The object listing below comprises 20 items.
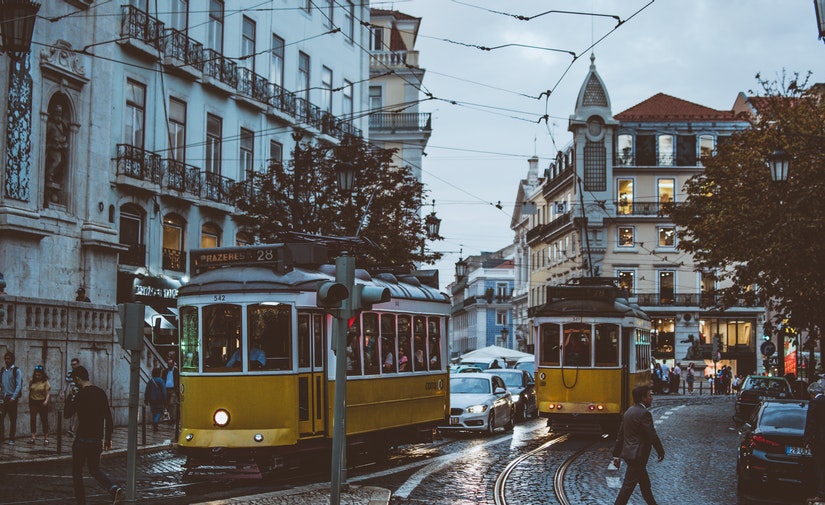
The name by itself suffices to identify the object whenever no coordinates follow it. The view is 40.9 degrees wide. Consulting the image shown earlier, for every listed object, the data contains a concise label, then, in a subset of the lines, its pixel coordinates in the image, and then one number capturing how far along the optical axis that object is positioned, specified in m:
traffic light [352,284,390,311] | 13.49
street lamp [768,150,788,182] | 23.17
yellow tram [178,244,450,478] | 15.30
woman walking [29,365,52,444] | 21.28
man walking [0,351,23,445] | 20.45
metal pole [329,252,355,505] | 13.02
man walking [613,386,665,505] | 12.29
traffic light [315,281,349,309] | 13.19
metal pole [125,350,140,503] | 12.30
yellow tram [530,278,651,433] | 24.41
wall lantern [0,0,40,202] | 25.27
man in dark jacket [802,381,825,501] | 14.73
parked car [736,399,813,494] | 15.74
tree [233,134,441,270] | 31.12
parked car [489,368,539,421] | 31.97
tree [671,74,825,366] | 25.95
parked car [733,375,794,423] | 31.34
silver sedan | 25.44
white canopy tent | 59.59
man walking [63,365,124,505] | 12.89
